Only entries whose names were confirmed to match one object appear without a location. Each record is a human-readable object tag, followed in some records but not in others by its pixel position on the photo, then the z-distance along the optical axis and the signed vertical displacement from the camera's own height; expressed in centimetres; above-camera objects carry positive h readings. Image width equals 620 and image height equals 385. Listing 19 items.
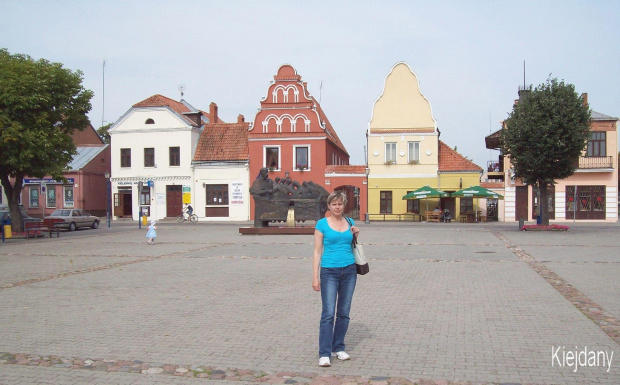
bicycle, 4309 -205
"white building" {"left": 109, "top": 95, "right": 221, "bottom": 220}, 4522 +274
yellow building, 4122 +288
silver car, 3291 -160
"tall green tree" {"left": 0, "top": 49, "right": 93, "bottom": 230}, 2377 +344
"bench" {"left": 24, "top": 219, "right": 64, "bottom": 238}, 2606 -165
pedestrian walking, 2088 -159
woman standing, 587 -87
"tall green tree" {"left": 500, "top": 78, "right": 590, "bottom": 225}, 2775 +294
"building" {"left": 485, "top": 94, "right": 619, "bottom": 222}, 3900 +2
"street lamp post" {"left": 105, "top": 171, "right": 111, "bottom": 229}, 3799 +83
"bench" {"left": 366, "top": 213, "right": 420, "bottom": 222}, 4116 -197
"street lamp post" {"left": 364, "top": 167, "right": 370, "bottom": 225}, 3766 -10
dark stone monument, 2672 -44
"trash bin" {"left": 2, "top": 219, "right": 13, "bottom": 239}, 2483 -170
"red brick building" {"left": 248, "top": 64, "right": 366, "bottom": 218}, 4334 +443
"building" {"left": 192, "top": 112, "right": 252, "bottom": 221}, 4434 +83
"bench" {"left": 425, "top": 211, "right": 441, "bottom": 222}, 3922 -183
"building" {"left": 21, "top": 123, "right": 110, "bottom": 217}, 4656 +3
